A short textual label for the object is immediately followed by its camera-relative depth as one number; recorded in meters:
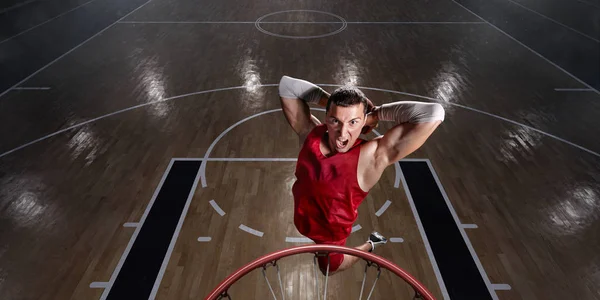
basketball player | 2.43
